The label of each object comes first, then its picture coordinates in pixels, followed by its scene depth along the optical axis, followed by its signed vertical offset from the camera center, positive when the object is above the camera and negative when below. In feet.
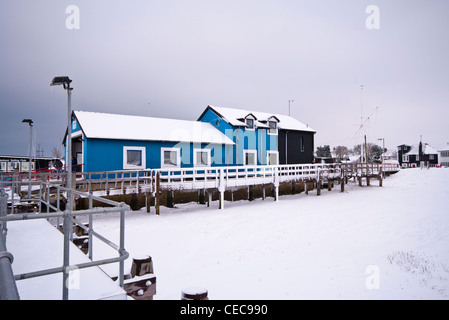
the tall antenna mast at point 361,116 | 142.70 +21.94
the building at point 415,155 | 232.73 +2.79
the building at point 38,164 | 154.52 -0.87
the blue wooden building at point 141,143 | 61.11 +4.39
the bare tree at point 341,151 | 330.34 +9.98
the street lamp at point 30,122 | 54.49 +7.84
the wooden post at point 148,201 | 53.51 -7.88
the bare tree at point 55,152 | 301.20 +10.79
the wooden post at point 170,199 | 59.16 -8.10
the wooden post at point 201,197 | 65.28 -8.54
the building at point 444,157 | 221.05 +0.73
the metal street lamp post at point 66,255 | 10.05 -3.42
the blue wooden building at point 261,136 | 87.45 +7.94
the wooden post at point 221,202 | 56.27 -8.39
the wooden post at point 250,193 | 66.18 -7.82
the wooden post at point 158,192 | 50.39 -5.63
